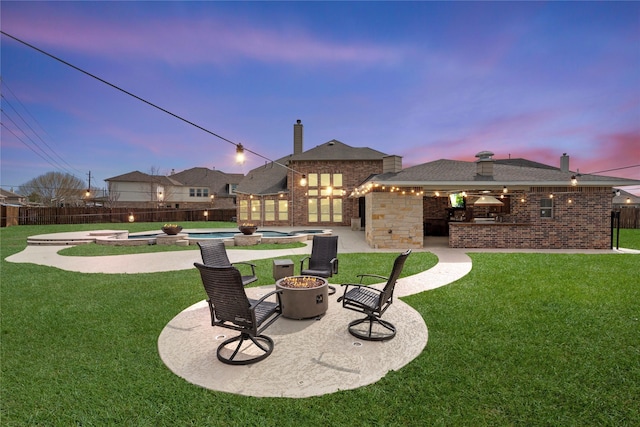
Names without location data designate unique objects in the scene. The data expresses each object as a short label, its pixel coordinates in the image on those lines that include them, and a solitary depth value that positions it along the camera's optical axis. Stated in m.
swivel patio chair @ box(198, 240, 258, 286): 6.21
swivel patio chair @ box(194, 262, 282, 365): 3.36
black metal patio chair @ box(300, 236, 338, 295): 7.09
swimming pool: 14.00
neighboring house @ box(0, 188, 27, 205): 47.60
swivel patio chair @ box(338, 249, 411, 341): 4.13
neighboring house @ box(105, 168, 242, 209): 39.97
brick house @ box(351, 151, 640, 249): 12.37
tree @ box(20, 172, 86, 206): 39.09
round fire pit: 4.74
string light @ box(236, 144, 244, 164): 7.95
